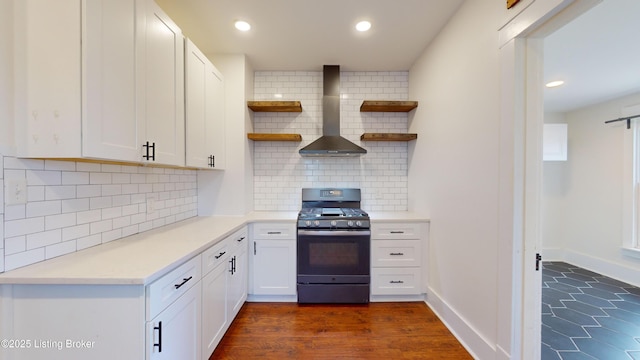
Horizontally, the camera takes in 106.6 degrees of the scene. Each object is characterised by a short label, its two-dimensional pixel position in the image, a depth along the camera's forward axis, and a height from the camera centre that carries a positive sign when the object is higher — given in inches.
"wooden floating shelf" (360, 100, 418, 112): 109.8 +34.9
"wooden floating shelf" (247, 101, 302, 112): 109.3 +34.1
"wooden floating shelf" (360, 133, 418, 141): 110.7 +20.2
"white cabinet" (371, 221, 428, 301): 100.1 -33.2
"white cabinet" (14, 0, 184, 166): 41.8 +18.5
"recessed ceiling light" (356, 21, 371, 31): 84.4 +55.3
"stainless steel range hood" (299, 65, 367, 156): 115.4 +36.5
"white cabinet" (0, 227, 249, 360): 40.0 -24.2
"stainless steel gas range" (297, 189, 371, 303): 97.0 -33.6
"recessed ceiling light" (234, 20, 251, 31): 84.0 +55.1
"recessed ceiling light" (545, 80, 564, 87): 109.1 +45.1
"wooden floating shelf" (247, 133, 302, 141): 110.7 +19.7
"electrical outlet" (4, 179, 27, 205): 41.9 -2.5
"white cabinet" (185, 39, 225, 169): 77.0 +24.4
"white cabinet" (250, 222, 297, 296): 99.1 -33.3
